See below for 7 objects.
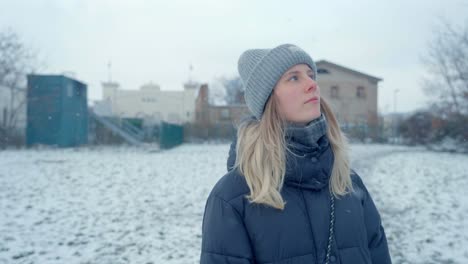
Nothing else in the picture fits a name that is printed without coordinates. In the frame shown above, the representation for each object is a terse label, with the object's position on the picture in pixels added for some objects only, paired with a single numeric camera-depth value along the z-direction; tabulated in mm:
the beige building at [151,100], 47469
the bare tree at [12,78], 24047
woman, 1631
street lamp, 33956
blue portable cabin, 23750
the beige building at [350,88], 42312
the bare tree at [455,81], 22594
